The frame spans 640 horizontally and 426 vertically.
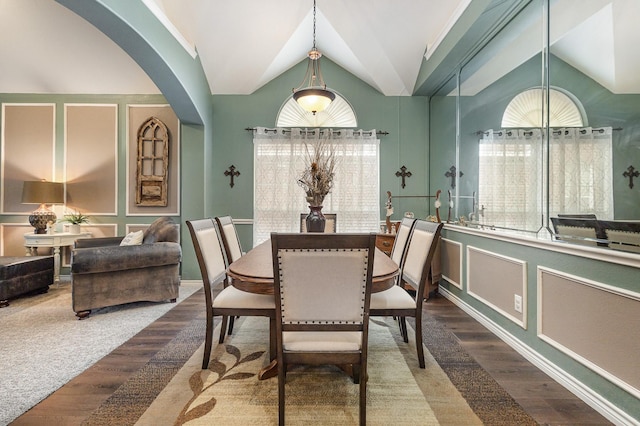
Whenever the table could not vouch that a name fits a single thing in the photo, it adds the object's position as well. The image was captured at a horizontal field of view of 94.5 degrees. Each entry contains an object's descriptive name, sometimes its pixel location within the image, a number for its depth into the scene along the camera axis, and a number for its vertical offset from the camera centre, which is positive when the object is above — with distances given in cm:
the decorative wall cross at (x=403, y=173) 436 +60
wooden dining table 156 -34
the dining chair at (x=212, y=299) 182 -54
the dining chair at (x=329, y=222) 359 -11
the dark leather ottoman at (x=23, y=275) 311 -71
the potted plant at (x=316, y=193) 242 +17
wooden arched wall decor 429 +69
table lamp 386 +19
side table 378 -38
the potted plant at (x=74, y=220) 412 -11
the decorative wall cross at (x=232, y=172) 438 +61
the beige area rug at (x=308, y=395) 151 -104
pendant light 285 +114
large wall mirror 151 +64
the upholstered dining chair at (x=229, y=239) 246 -23
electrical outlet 225 -68
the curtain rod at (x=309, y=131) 425 +119
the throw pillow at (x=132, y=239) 336 -30
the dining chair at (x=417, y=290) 185 -52
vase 247 -6
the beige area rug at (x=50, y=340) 177 -103
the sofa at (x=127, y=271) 285 -60
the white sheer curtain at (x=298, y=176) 425 +48
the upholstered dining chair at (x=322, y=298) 128 -38
